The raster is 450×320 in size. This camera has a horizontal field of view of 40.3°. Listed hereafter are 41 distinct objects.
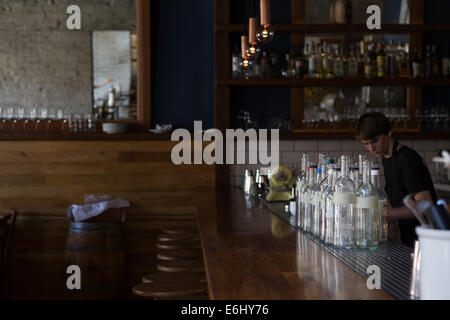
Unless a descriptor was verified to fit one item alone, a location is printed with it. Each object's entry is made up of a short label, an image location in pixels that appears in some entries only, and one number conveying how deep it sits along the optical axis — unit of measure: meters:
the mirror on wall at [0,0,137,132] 5.83
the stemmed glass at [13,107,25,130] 5.73
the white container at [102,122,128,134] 5.48
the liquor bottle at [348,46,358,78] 5.67
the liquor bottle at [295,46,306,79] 5.57
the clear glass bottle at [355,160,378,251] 2.31
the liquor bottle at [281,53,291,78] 5.63
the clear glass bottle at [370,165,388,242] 2.40
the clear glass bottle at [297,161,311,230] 2.81
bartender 3.24
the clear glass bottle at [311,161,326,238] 2.60
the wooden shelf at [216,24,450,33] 5.52
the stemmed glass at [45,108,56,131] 5.67
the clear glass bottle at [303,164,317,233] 2.75
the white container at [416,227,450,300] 1.47
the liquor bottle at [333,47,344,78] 5.66
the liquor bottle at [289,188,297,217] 3.63
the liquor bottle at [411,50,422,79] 5.62
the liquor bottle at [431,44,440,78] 5.68
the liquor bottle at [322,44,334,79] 5.66
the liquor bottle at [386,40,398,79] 5.67
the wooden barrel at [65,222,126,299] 4.80
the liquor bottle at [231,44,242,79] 5.54
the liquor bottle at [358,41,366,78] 5.70
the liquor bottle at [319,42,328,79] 5.67
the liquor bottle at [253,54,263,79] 5.59
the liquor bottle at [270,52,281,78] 5.65
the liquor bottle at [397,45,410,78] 5.69
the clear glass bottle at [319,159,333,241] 2.52
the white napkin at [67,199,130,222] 5.01
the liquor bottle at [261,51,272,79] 5.57
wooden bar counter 1.73
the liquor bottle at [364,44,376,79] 5.64
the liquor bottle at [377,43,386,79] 5.64
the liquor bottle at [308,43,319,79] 5.63
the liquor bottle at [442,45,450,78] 5.66
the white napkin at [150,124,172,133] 5.51
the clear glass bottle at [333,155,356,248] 2.33
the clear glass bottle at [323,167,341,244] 2.43
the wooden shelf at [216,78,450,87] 5.48
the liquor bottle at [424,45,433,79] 5.68
